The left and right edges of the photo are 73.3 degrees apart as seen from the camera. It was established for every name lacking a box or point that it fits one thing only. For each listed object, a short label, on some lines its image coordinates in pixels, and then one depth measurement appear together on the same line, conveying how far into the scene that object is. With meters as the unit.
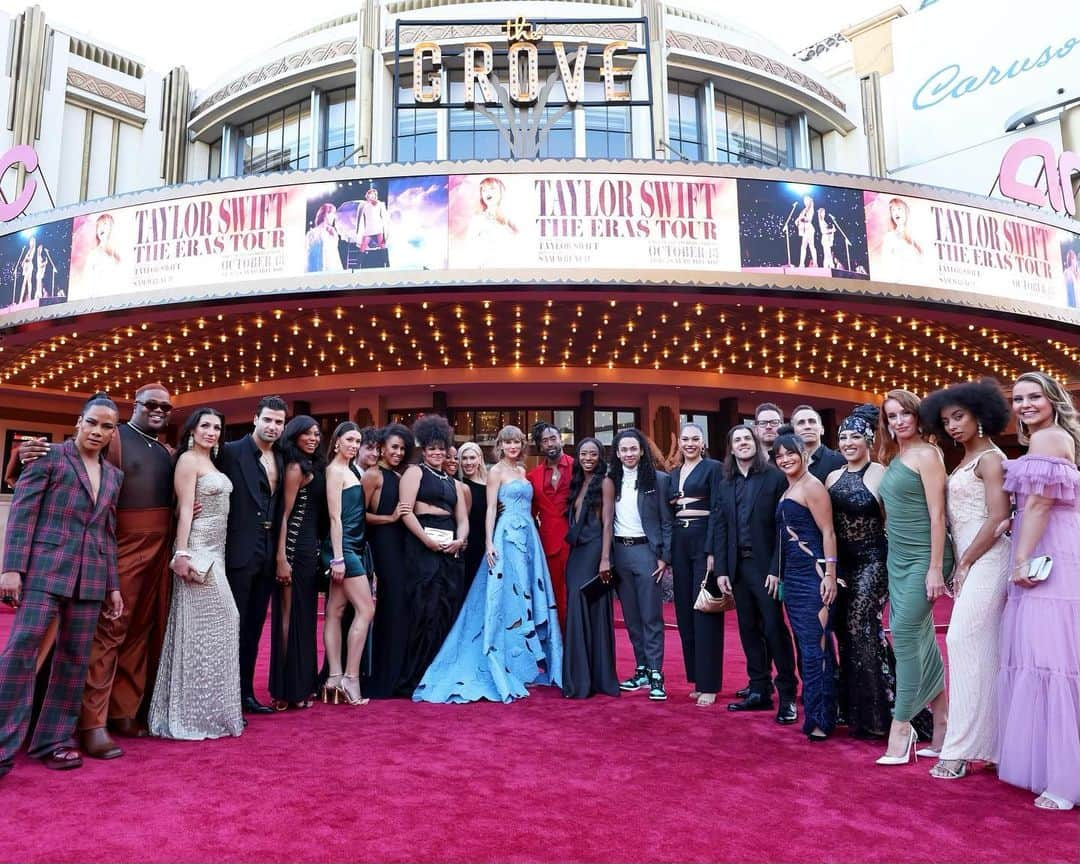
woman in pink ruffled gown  2.79
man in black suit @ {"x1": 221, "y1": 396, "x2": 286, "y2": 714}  4.14
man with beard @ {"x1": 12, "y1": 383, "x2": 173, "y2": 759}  3.65
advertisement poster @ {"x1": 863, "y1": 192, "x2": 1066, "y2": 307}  10.78
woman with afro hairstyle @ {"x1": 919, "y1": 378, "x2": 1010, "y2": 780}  3.12
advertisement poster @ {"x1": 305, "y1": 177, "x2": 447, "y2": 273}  10.34
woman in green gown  3.35
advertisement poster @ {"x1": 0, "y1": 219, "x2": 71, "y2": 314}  11.21
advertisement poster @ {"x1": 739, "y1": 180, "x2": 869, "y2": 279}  10.41
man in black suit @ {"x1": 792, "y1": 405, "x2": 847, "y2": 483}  4.44
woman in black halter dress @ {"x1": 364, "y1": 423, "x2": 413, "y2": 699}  4.75
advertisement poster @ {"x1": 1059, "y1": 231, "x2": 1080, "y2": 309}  11.98
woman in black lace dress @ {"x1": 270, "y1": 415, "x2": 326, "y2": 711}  4.42
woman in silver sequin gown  3.72
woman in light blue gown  4.78
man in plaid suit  3.15
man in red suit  5.29
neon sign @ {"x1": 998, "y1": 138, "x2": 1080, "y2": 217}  12.94
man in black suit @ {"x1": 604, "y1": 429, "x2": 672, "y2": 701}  4.89
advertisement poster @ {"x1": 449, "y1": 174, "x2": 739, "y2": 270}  10.30
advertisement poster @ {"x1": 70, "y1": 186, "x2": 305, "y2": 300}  10.53
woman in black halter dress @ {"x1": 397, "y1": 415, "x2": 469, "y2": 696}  4.82
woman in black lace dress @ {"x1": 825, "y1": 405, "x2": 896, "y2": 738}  3.76
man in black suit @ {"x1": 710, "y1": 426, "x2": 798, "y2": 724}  4.31
